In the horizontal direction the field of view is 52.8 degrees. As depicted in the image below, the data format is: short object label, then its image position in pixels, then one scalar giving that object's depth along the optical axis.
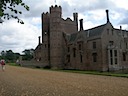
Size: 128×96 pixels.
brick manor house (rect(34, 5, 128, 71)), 29.33
